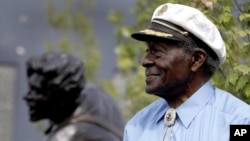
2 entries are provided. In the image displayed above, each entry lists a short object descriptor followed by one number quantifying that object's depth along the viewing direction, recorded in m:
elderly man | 5.70
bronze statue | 8.95
